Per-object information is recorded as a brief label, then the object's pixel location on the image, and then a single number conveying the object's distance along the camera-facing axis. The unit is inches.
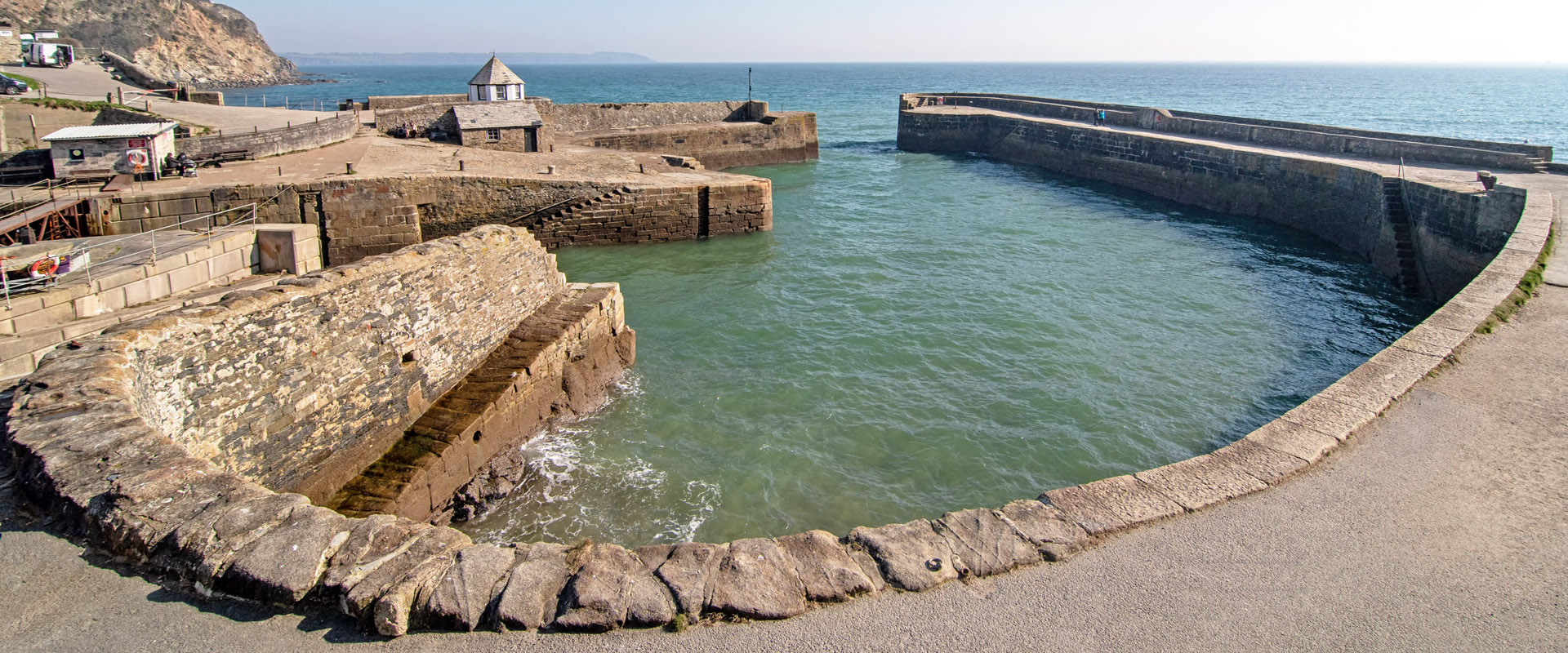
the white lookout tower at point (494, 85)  1258.6
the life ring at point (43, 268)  394.3
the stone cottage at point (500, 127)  1155.3
